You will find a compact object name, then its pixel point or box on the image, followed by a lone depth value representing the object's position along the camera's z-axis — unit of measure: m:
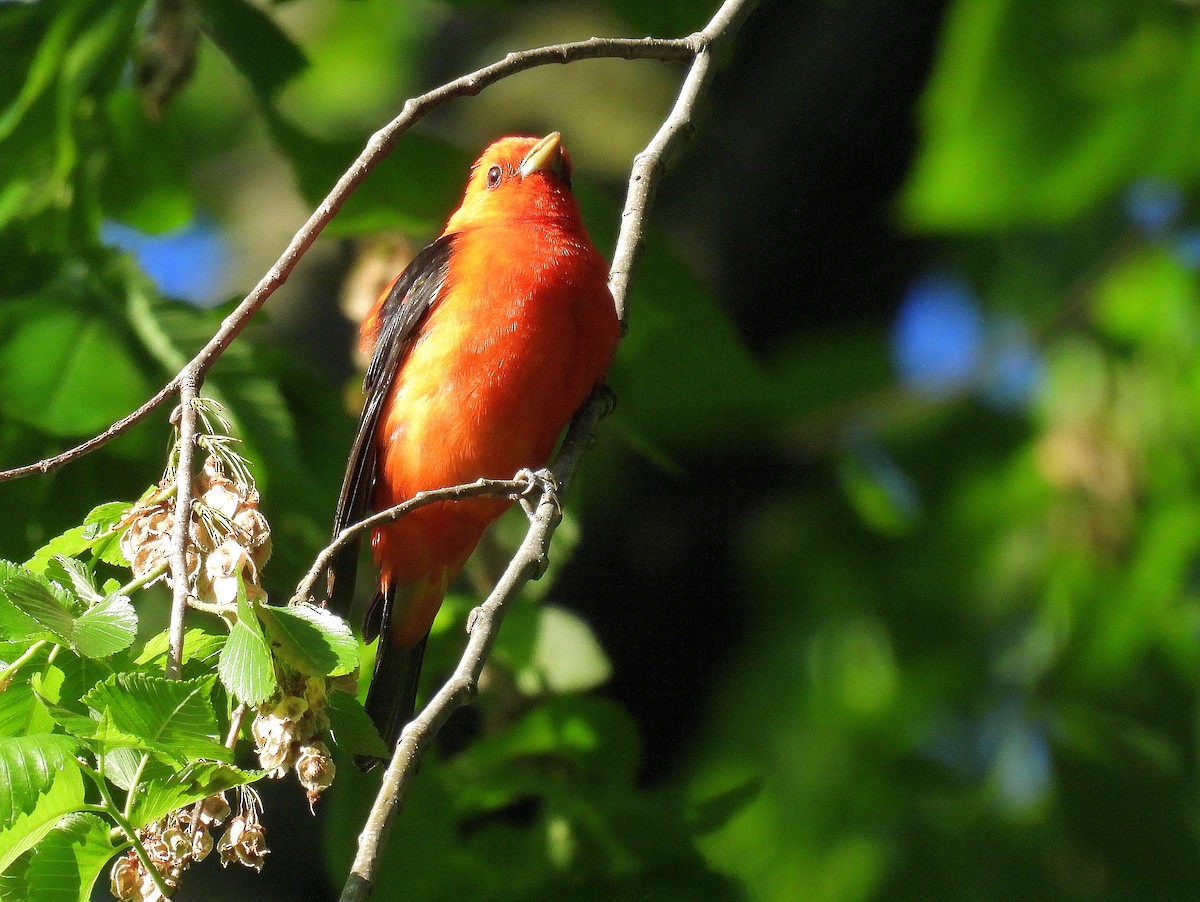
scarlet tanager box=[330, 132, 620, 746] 8.41
